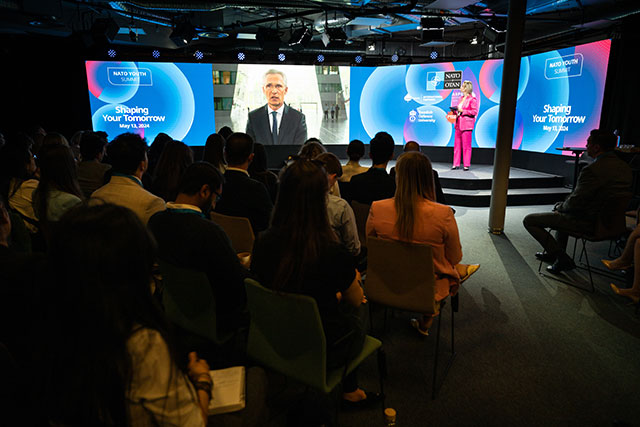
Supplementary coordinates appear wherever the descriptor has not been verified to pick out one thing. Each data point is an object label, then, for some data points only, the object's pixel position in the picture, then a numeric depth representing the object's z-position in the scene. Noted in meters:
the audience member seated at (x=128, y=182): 2.49
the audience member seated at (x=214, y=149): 4.01
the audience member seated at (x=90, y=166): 3.81
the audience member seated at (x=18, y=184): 2.97
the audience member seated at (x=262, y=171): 3.79
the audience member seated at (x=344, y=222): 2.58
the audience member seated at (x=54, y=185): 2.60
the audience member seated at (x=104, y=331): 0.92
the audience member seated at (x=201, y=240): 1.83
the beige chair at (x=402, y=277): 2.21
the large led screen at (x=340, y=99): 8.20
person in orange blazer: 2.34
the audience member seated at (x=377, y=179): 3.34
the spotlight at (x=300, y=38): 8.67
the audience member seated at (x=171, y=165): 3.34
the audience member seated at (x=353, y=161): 3.95
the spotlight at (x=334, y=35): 8.37
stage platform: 7.15
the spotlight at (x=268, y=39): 8.69
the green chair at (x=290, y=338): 1.53
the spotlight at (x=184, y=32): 7.83
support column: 4.99
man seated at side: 3.54
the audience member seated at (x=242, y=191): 2.90
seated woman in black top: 1.58
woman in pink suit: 8.34
